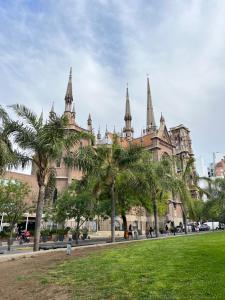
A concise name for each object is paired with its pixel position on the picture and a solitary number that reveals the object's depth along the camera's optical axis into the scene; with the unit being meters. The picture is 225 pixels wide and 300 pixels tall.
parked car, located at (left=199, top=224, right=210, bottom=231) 38.55
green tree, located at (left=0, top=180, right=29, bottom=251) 20.79
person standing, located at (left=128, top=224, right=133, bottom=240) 24.56
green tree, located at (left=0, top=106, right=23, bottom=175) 11.40
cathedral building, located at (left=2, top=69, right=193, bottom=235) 38.83
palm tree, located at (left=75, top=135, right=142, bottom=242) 17.91
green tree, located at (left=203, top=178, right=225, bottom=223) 31.35
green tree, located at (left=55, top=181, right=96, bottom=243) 21.35
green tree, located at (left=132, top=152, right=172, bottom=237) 19.41
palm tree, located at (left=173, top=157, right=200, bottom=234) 24.98
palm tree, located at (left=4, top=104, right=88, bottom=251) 13.51
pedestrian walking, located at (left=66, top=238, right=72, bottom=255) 11.70
